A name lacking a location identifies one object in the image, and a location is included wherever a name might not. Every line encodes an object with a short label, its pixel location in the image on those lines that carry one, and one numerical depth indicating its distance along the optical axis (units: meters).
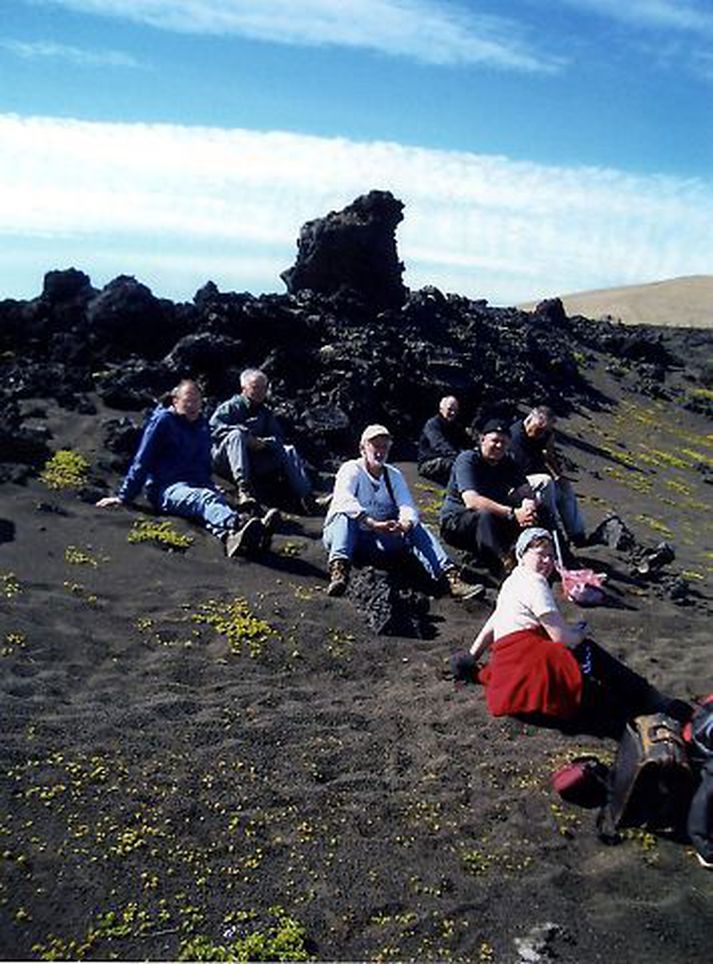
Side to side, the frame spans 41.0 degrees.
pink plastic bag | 11.21
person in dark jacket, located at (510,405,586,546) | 13.18
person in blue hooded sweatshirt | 12.25
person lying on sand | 7.92
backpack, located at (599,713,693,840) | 6.59
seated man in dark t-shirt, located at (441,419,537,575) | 11.73
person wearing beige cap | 10.96
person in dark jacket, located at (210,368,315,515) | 13.18
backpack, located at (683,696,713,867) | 6.38
